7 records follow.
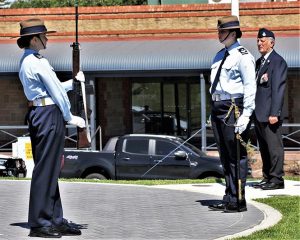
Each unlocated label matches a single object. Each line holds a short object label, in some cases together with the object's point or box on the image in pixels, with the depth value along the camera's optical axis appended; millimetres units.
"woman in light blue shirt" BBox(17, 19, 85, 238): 8461
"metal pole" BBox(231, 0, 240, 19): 23922
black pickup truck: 21969
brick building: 31703
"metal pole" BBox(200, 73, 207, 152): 28188
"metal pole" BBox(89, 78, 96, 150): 28938
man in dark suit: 12086
